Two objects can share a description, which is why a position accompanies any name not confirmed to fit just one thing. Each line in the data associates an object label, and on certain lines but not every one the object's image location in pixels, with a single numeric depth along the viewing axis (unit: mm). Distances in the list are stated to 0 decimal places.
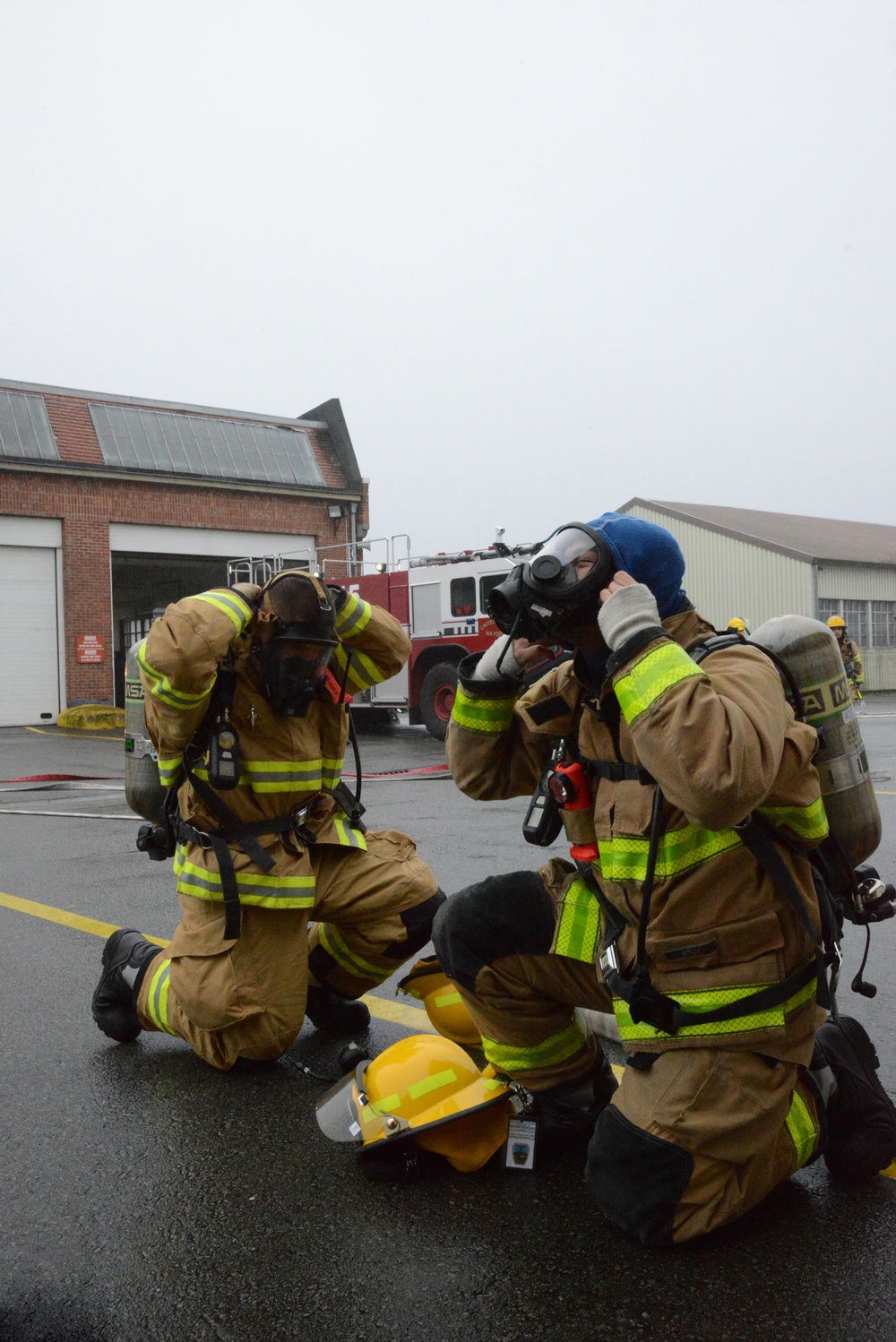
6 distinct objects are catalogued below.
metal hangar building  29672
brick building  22234
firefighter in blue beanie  2115
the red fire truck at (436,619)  14734
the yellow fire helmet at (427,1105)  2508
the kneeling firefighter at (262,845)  3117
